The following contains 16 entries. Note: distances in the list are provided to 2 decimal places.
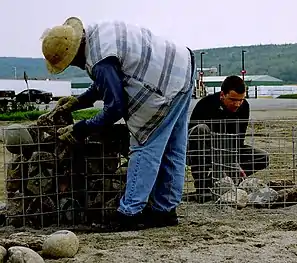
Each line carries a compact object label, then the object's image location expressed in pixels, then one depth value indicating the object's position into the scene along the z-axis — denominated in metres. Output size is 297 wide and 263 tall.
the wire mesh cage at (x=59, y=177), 5.16
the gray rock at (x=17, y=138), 5.13
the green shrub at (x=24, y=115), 22.02
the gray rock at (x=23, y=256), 3.75
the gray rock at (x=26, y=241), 4.18
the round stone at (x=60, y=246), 4.12
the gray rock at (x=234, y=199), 5.71
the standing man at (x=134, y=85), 4.76
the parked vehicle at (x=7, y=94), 36.52
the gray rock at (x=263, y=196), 5.96
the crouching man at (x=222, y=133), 5.87
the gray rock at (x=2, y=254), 3.87
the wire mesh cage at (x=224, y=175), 5.79
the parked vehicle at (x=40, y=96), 48.21
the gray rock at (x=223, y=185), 5.72
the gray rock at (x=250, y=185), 6.04
